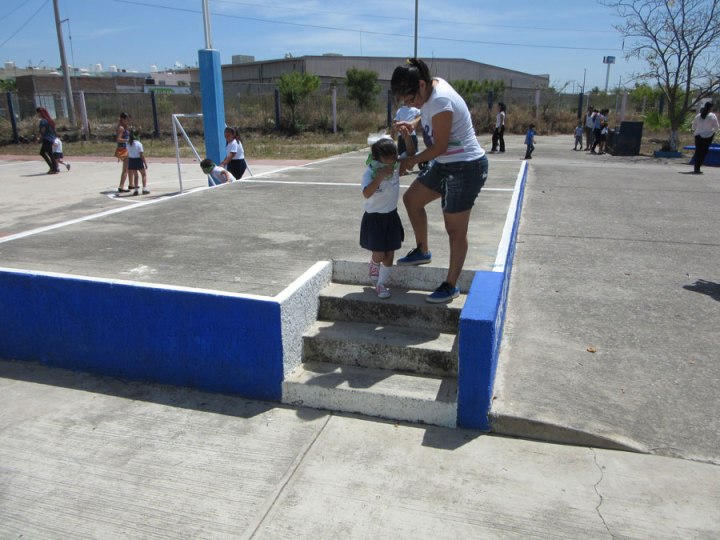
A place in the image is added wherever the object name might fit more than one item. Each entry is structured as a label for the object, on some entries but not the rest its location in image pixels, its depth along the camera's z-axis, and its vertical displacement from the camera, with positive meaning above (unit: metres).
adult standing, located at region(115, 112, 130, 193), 10.73 -0.40
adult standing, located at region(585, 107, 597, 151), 19.20 -0.34
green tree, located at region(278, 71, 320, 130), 25.98 +1.10
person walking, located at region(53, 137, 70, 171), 14.62 -0.88
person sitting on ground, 9.49 -0.99
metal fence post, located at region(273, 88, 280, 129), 25.79 +0.43
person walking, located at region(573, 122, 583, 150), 19.31 -0.61
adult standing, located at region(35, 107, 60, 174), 14.10 -0.57
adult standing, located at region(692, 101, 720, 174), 12.16 -0.31
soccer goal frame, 9.74 -0.36
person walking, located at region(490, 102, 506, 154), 16.88 -0.47
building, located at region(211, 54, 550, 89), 57.16 +5.08
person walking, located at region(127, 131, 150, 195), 10.51 -0.78
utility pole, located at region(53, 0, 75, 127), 27.41 +2.55
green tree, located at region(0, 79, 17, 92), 58.77 +3.14
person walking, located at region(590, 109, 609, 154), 18.45 -0.36
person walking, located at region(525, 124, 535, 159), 15.52 -0.70
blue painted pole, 11.59 +0.28
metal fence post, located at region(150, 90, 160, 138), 25.14 -0.11
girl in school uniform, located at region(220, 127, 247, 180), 10.01 -0.71
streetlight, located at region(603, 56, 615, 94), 49.78 +4.90
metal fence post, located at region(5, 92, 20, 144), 24.86 -0.07
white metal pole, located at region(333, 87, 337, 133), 24.88 +0.21
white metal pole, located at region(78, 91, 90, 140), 25.36 -0.07
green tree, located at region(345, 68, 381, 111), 32.75 +1.69
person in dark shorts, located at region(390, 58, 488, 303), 3.66 -0.28
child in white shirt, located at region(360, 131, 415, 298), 3.87 -0.63
